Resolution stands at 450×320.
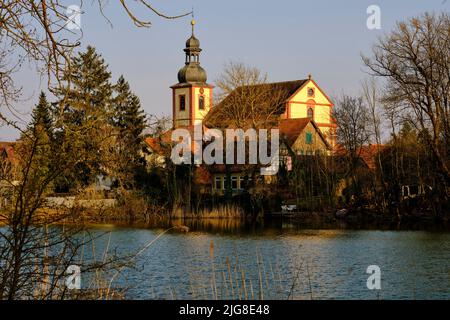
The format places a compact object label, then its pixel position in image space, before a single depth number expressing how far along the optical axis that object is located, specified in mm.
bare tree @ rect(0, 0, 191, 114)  5148
